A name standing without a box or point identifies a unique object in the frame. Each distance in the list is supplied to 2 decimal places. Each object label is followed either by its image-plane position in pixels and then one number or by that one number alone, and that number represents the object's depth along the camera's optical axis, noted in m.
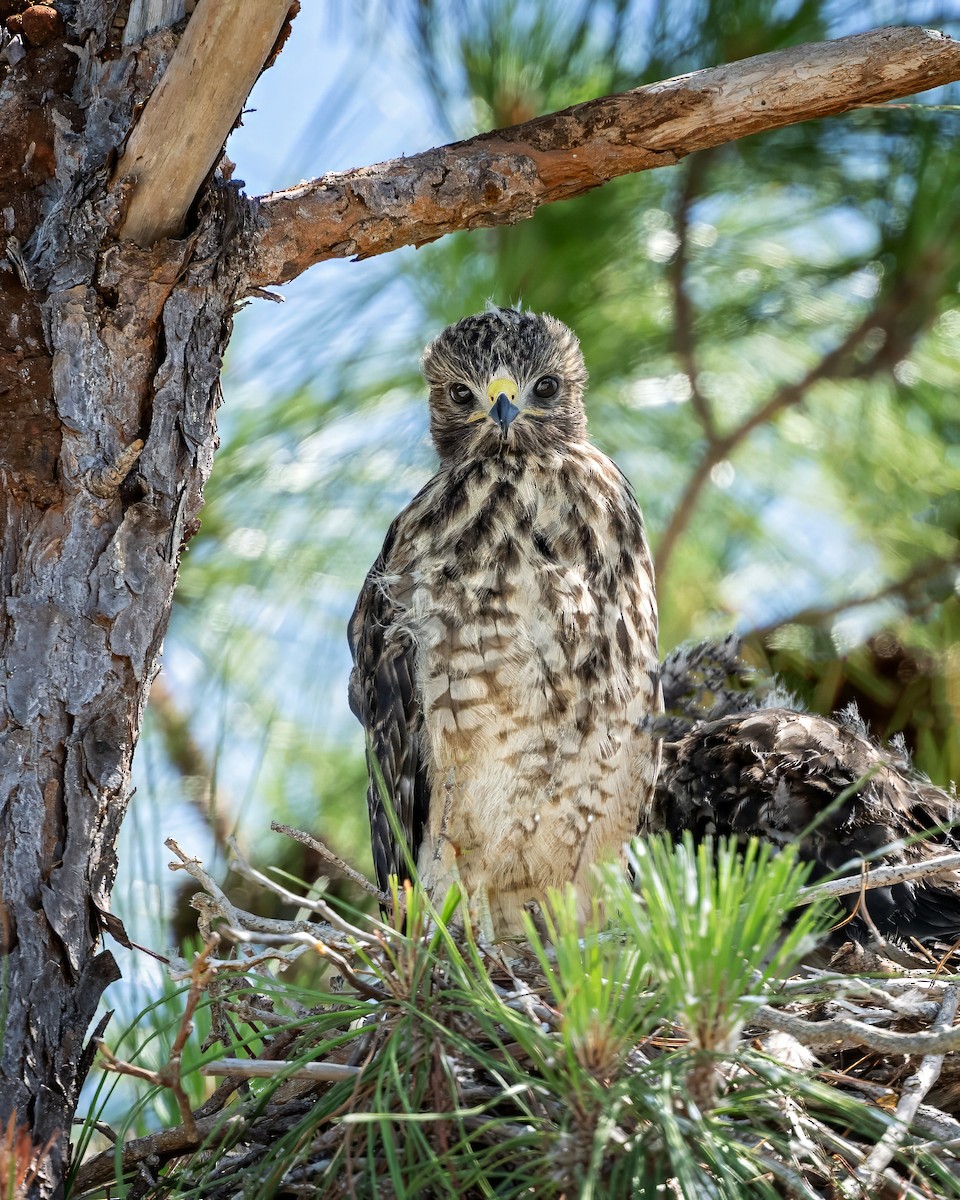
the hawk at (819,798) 7.92
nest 7.56
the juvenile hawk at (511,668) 7.95
